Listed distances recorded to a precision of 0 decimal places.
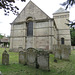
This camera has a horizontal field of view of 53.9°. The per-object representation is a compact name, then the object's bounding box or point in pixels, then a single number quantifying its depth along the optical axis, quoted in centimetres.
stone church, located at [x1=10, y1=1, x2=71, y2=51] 1466
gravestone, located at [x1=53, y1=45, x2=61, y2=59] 1017
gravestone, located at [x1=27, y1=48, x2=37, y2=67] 635
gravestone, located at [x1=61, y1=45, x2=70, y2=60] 954
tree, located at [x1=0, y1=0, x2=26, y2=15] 300
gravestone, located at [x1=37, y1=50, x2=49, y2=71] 573
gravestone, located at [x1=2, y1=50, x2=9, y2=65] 652
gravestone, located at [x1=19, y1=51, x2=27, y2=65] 695
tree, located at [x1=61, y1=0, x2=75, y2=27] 416
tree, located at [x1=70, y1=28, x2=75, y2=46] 3814
